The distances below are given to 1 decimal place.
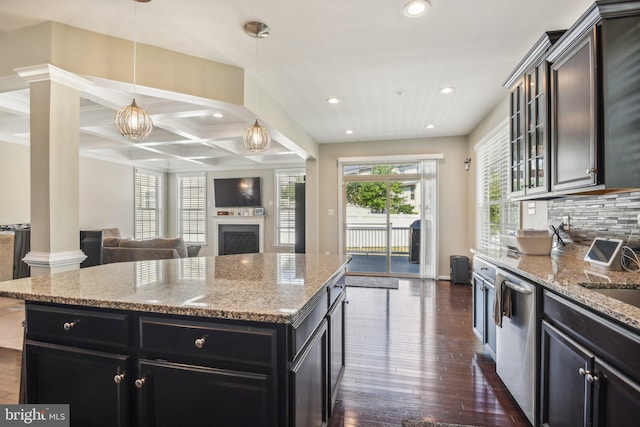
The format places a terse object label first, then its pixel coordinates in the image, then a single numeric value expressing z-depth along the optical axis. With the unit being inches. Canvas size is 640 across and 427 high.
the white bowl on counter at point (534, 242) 91.9
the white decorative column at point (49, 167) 91.8
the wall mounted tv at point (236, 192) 310.2
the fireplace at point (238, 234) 308.8
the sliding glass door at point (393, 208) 226.8
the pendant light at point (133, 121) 88.8
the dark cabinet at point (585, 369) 41.0
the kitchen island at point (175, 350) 42.4
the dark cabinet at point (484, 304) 93.2
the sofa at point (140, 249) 179.2
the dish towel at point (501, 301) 76.8
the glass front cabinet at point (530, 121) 85.3
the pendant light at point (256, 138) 106.3
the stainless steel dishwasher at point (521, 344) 66.4
